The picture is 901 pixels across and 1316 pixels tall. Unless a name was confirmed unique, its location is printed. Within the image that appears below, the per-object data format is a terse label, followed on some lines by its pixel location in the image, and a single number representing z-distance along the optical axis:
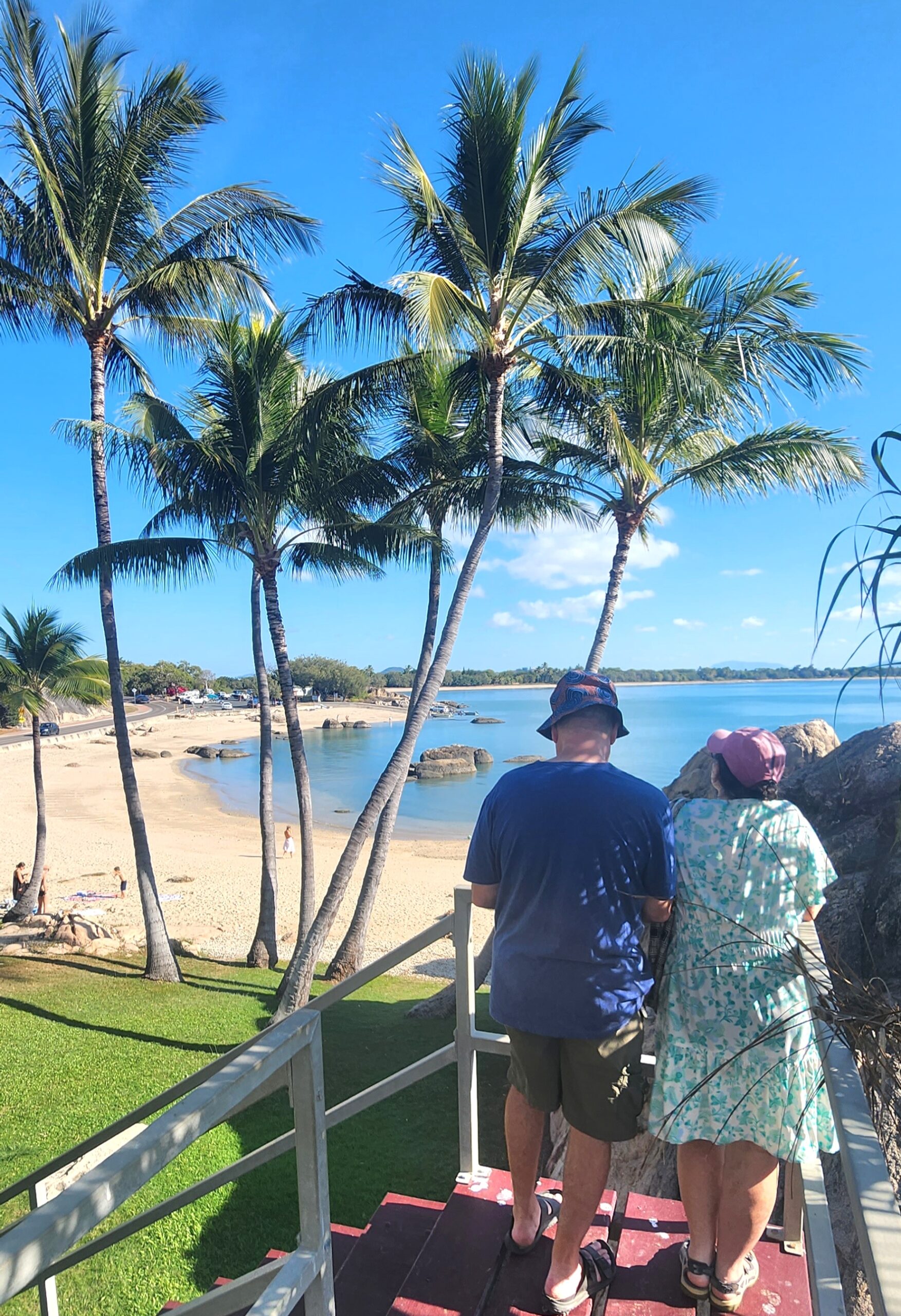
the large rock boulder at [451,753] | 58.91
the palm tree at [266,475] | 11.50
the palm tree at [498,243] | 9.10
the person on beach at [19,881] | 17.05
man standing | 2.10
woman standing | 2.11
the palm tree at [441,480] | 12.08
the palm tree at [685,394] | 9.18
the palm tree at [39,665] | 17.75
